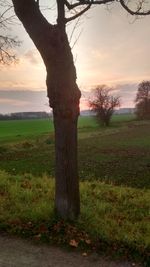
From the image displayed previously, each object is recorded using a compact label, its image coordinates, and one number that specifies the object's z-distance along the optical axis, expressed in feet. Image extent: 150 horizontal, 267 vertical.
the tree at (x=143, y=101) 185.51
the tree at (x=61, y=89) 12.52
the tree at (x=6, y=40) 27.83
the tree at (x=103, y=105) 155.98
